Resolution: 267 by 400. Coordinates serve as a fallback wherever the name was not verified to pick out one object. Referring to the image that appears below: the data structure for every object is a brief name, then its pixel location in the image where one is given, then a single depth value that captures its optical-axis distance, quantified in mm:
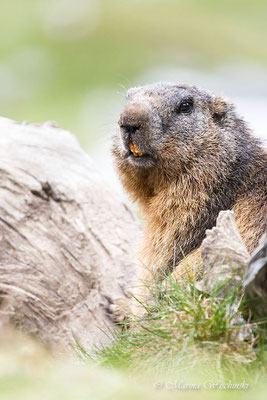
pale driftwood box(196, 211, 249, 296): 10500
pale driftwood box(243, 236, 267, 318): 9344
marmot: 13672
